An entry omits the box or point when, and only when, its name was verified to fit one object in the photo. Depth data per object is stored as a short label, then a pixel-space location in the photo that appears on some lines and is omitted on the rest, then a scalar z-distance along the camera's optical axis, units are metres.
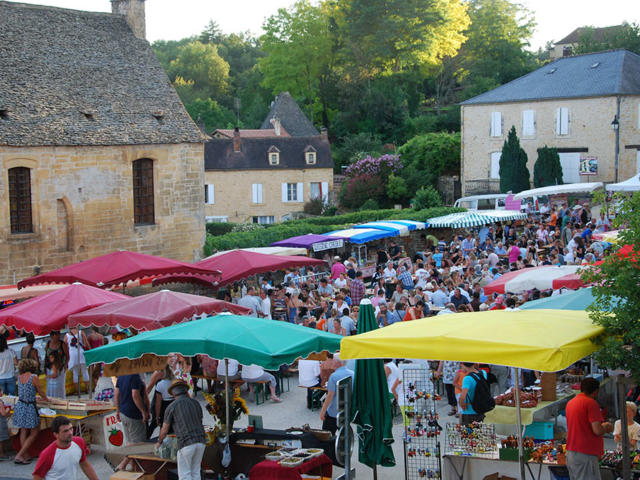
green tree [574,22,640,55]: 60.31
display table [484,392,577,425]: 10.17
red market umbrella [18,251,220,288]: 16.56
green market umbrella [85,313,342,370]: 9.36
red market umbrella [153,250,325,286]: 18.47
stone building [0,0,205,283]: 23.52
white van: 38.67
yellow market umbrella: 7.84
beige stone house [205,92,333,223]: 51.78
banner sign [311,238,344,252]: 23.86
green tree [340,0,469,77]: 62.28
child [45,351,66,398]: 12.86
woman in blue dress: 11.15
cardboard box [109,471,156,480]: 9.66
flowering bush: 50.22
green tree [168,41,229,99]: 80.44
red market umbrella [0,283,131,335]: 12.71
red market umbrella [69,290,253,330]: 12.04
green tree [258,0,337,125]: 68.31
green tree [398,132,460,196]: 50.75
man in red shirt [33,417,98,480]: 8.12
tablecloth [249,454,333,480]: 9.20
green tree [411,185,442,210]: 37.88
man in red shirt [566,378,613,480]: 8.05
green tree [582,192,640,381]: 7.98
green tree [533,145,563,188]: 42.91
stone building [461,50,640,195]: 41.94
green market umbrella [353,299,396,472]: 9.63
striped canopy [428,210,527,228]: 28.86
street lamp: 40.71
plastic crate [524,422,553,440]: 10.28
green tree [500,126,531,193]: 43.69
